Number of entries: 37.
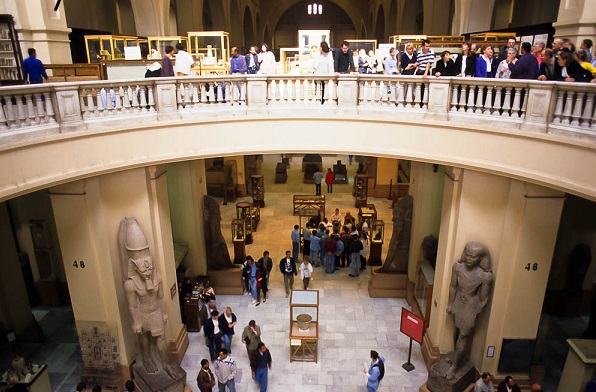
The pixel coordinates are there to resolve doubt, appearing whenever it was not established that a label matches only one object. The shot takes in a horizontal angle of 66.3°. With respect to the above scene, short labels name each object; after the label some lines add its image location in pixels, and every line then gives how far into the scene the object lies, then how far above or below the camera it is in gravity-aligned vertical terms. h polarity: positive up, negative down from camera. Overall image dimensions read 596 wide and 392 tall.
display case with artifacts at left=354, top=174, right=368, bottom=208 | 18.02 -4.99
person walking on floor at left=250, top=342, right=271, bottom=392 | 8.50 -5.46
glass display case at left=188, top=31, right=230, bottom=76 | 11.52 +0.28
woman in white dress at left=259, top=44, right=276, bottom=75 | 9.43 -0.05
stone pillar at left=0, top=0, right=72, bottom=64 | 9.45 +0.68
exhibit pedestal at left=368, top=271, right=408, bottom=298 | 12.03 -5.74
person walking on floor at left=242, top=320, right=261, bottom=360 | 9.05 -5.32
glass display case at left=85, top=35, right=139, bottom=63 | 11.42 +0.32
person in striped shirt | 8.12 +0.02
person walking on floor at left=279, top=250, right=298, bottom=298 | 11.80 -5.23
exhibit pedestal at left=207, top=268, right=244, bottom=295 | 12.27 -5.74
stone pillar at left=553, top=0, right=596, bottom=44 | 8.01 +0.65
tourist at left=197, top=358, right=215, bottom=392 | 8.07 -5.43
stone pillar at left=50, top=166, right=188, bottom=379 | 8.08 -3.06
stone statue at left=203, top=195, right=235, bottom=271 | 12.02 -4.47
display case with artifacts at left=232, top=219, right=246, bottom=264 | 13.43 -5.22
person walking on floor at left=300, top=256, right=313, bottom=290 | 11.97 -5.30
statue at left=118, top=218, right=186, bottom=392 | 8.03 -4.41
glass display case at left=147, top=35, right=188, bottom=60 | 12.67 +0.47
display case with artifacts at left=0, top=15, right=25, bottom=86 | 8.23 +0.12
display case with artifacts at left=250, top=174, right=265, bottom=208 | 17.94 -4.92
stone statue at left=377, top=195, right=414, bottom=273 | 11.49 -4.45
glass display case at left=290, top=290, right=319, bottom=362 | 9.62 -5.56
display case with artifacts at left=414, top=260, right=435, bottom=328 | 9.76 -4.96
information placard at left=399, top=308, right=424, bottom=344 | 8.98 -5.09
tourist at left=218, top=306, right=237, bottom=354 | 9.55 -5.34
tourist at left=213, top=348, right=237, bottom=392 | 8.24 -5.41
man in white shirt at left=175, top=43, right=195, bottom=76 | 8.62 -0.05
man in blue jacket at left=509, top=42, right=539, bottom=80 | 6.85 -0.11
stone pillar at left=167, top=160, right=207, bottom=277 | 11.33 -3.62
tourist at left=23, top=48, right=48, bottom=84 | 7.65 -0.15
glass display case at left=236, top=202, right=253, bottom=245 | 15.11 -5.09
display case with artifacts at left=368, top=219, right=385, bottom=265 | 13.71 -5.35
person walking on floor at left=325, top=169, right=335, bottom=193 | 19.73 -4.93
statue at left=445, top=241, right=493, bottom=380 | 8.01 -3.98
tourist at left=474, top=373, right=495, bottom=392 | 7.68 -5.33
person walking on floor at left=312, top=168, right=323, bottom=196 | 18.69 -4.77
